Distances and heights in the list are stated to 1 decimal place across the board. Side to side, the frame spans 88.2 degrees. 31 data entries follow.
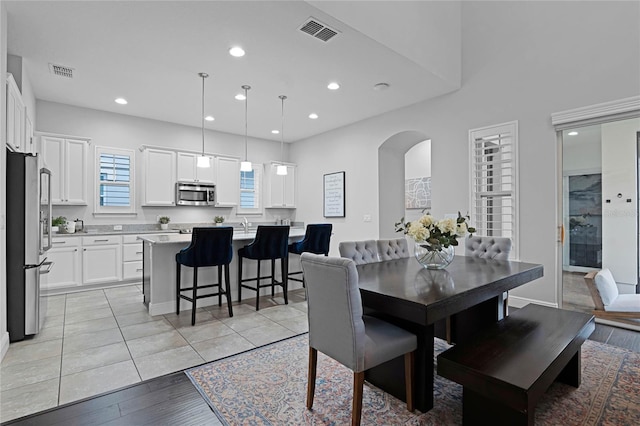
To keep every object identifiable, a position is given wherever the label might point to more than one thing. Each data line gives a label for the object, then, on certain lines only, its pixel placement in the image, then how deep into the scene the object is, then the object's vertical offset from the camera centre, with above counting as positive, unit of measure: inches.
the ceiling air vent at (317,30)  117.5 +67.4
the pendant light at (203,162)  177.0 +27.2
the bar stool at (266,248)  156.9 -17.1
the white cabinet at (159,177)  228.4 +24.8
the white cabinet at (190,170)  242.1 +31.7
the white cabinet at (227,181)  262.4 +25.2
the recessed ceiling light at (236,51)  133.7 +66.5
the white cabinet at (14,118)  115.3 +36.2
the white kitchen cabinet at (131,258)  210.1 -29.3
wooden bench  60.9 -31.2
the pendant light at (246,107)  176.7 +66.6
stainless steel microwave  241.3 +14.0
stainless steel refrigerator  117.0 -10.8
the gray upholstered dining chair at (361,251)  115.3 -13.9
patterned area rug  76.2 -47.5
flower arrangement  97.8 -5.8
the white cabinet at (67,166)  193.3 +27.8
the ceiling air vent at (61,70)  152.1 +67.1
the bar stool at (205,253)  137.0 -17.5
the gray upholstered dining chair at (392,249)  126.7 -14.5
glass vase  101.7 -13.8
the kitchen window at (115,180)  214.8 +21.4
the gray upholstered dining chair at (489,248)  127.8 -14.3
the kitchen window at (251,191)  281.3 +18.6
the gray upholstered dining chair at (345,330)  68.9 -27.3
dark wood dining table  69.2 -19.0
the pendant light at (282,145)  193.6 +62.3
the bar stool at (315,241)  170.7 -14.9
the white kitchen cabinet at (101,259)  196.4 -28.6
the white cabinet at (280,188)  293.4 +21.8
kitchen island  148.7 -28.7
